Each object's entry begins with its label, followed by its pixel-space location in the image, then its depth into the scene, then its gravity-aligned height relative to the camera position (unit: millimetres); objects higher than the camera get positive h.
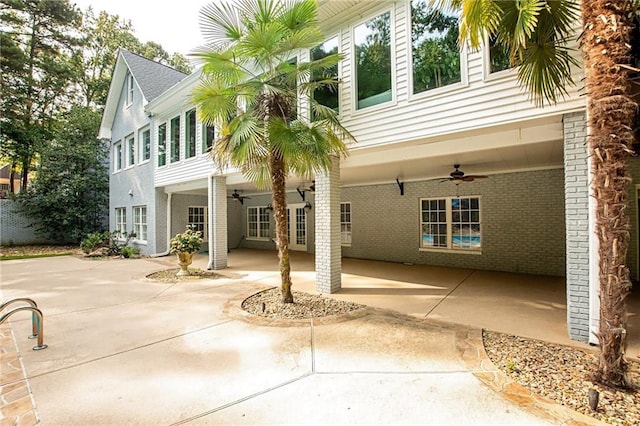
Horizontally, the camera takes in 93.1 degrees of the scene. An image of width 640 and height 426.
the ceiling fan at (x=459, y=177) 7388 +875
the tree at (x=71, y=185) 16250 +1793
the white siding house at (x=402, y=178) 4508 +1103
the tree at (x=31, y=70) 17766 +9159
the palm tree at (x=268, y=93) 4965 +2162
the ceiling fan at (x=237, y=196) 14259 +936
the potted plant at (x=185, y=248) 8609 -895
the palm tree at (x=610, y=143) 2807 +636
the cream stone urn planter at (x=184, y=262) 8633 -1316
